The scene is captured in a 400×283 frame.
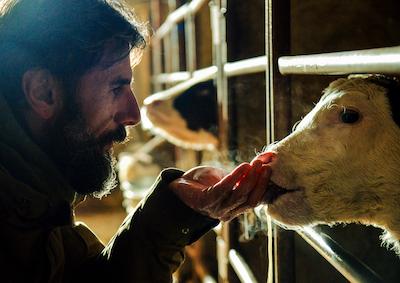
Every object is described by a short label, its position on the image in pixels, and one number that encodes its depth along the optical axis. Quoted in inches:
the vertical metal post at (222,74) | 102.7
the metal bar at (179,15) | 140.0
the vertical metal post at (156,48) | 295.7
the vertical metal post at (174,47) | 208.9
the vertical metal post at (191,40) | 154.9
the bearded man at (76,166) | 50.3
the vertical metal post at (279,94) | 64.3
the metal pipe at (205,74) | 75.4
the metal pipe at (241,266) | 83.3
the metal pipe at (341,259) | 46.4
